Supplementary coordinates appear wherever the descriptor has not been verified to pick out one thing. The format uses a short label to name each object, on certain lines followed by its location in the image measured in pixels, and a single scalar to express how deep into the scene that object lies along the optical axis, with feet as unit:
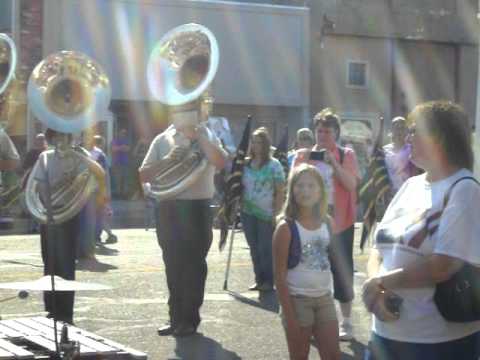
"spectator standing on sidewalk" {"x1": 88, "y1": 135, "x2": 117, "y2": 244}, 46.93
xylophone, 16.98
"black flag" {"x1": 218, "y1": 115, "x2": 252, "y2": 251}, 35.73
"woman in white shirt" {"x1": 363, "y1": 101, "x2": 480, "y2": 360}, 13.03
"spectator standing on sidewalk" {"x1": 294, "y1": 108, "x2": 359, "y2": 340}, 25.98
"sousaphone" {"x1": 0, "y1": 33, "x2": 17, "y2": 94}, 27.09
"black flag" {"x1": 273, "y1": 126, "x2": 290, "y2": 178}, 38.55
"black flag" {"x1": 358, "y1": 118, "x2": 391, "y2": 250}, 29.66
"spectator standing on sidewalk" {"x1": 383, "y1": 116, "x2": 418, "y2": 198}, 29.99
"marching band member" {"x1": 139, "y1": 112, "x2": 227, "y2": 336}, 26.58
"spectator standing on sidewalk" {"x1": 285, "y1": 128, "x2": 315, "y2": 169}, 36.04
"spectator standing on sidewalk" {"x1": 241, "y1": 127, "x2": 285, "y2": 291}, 35.27
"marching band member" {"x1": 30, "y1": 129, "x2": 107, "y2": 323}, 25.73
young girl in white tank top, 19.19
